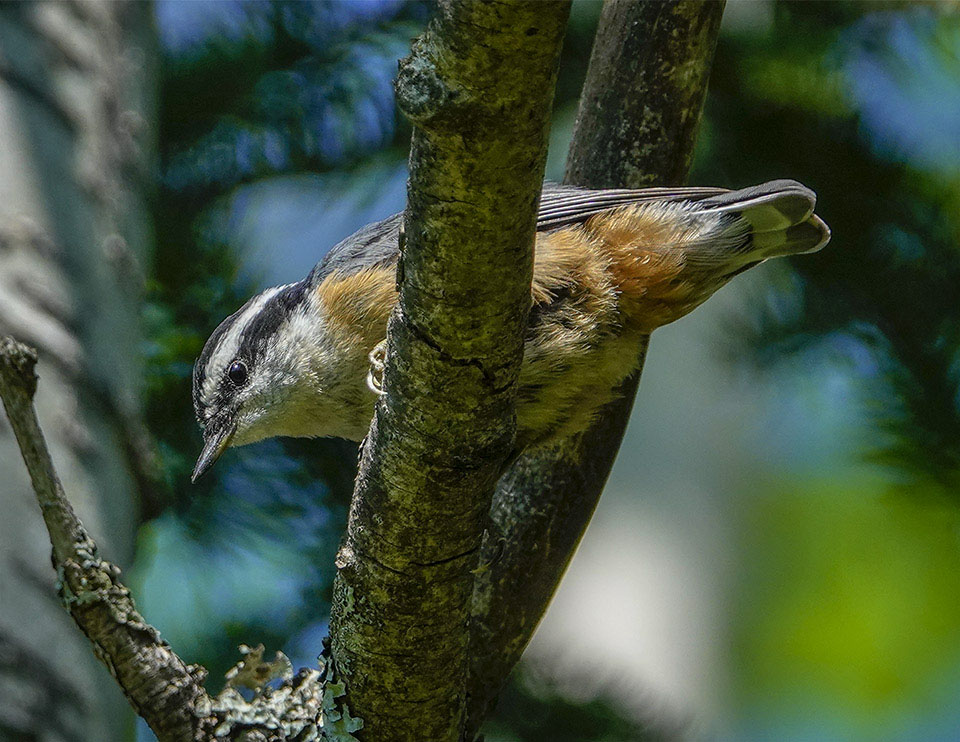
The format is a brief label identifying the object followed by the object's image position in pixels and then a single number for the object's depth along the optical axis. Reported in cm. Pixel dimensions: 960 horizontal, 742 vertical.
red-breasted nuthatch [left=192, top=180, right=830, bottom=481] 495
